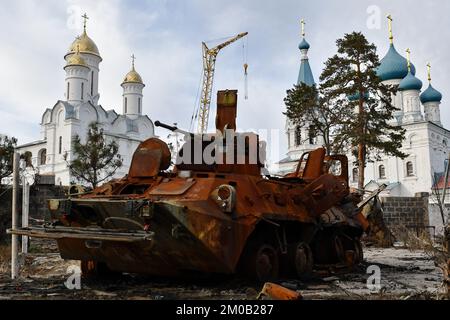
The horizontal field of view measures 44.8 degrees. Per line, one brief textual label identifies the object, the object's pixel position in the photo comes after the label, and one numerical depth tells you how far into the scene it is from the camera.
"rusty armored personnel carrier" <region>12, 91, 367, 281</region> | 6.92
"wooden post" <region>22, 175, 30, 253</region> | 10.10
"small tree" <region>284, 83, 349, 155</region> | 24.98
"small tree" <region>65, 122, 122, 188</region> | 23.94
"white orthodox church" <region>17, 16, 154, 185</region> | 50.31
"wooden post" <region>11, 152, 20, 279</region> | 8.55
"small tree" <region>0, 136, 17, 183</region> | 17.14
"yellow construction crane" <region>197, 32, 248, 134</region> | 48.44
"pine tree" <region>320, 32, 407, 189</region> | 24.45
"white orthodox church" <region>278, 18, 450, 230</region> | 52.38
